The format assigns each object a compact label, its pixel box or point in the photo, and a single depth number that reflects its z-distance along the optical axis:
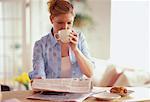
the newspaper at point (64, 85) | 1.65
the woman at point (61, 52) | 1.79
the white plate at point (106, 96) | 1.65
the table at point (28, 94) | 1.65
